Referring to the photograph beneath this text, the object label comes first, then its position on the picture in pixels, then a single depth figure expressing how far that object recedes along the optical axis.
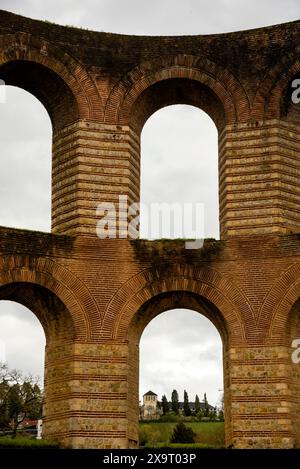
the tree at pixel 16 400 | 49.25
